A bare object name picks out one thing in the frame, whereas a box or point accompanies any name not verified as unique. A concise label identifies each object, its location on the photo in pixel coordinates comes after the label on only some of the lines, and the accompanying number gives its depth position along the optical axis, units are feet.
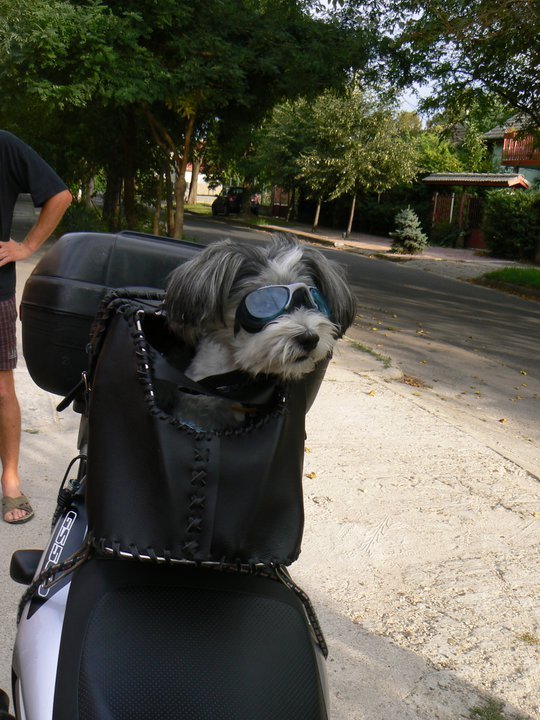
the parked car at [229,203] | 143.54
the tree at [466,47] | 41.52
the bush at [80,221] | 60.90
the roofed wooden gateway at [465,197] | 109.19
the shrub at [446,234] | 109.32
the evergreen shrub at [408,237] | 90.42
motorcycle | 4.31
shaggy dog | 5.09
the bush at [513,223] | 90.43
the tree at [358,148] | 107.24
